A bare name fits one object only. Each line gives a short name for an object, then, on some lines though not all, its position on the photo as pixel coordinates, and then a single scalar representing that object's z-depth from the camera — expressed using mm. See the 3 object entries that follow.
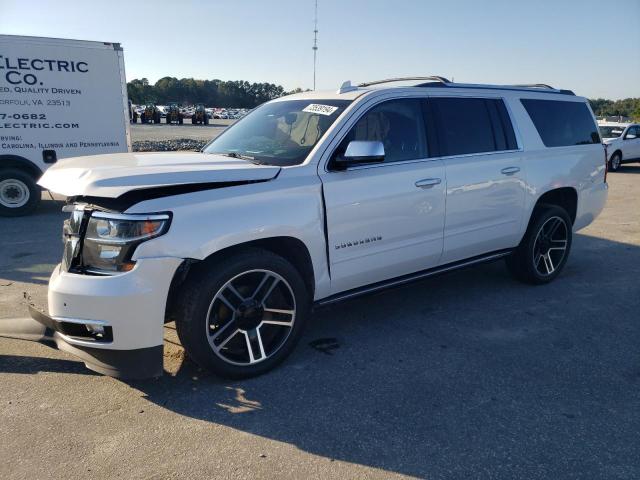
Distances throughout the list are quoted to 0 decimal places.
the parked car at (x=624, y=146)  17797
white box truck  9156
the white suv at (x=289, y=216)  2934
